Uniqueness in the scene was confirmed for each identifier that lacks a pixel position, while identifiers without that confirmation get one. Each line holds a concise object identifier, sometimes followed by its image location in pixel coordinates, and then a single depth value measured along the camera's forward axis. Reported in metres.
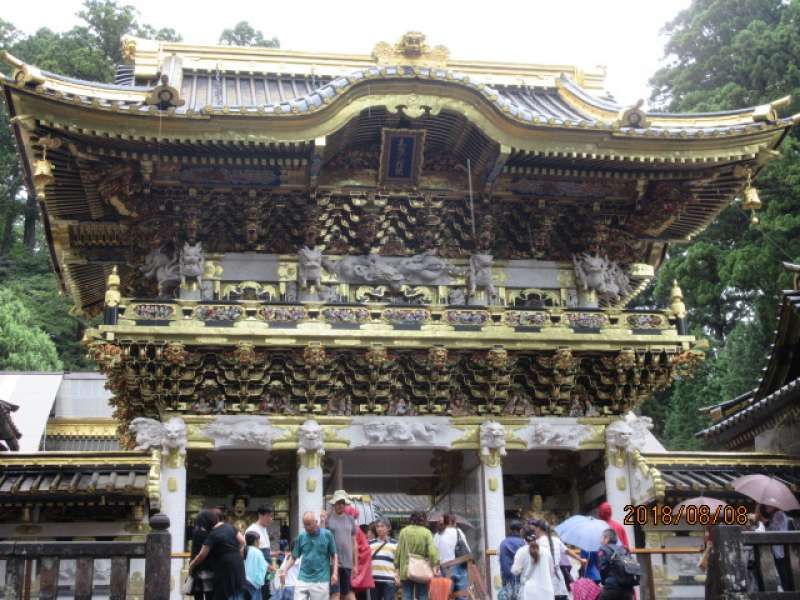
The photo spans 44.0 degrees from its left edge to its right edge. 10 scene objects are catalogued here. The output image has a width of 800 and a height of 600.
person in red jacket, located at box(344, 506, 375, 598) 11.62
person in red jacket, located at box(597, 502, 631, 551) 11.41
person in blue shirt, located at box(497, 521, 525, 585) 11.30
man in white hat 11.30
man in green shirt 10.85
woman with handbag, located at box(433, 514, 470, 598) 12.45
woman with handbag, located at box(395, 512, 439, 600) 11.65
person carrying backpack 9.88
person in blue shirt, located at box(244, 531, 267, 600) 10.98
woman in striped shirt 11.99
